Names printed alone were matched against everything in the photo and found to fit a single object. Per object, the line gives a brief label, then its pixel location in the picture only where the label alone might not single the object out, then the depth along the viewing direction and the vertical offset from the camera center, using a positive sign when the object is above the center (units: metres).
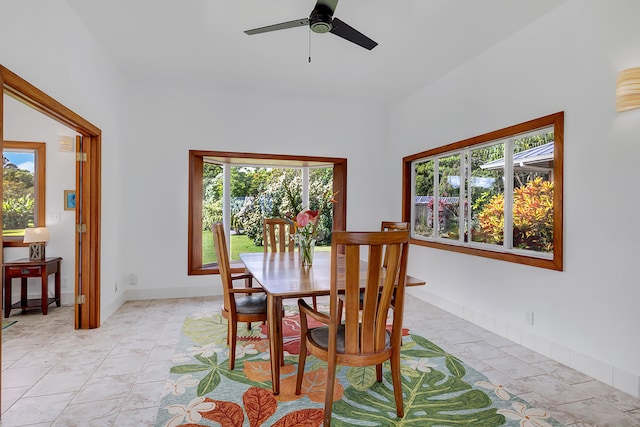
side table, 3.82 -0.69
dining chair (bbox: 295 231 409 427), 1.78 -0.56
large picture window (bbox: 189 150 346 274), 4.86 +0.30
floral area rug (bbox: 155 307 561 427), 1.99 -1.18
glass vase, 2.88 -0.32
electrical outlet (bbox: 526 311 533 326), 3.07 -0.93
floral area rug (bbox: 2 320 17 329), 3.50 -1.14
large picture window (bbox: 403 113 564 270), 3.02 +0.20
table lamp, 4.00 -0.33
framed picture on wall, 4.29 +0.16
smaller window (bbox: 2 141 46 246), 4.25 +0.30
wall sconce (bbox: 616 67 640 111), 2.26 +0.82
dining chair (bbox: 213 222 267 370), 2.50 -0.71
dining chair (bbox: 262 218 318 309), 3.99 -0.24
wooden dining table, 2.04 -0.45
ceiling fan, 2.20 +1.29
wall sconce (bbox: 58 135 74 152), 4.19 +0.85
